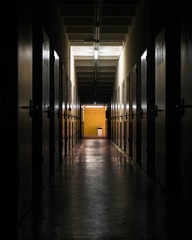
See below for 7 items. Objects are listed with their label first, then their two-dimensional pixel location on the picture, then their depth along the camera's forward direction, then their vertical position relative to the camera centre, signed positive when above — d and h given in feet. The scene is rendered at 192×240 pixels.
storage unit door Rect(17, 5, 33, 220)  8.91 +0.21
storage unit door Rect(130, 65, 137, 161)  22.54 +0.12
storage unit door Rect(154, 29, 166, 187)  13.03 +0.30
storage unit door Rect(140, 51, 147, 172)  18.15 +0.16
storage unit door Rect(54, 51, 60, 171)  18.25 +0.26
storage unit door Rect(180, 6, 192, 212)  9.61 +0.17
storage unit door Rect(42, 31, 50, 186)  13.66 +0.54
